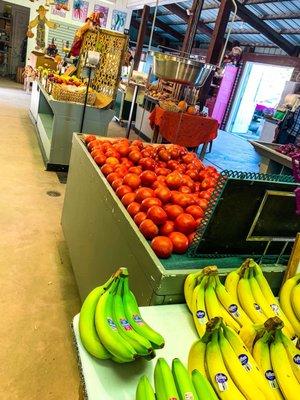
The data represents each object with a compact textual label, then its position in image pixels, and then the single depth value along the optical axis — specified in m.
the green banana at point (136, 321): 1.00
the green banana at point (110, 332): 0.93
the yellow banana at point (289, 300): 1.32
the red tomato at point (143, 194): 1.84
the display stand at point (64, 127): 4.79
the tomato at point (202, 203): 1.84
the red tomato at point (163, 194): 1.82
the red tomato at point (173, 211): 1.71
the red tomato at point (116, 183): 2.08
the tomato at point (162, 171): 2.22
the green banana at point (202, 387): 0.86
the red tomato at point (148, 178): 2.05
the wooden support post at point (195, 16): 5.75
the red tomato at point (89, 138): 2.89
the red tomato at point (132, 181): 2.03
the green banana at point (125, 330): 0.95
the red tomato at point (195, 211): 1.74
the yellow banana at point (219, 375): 0.90
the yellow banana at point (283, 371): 0.95
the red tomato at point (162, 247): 1.49
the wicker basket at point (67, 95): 4.81
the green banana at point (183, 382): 0.84
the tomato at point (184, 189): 2.02
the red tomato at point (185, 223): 1.65
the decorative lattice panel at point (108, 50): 5.01
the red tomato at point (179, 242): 1.57
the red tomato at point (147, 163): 2.34
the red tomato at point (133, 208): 1.77
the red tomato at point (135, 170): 2.21
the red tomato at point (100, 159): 2.47
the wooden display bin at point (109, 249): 1.38
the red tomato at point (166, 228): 1.63
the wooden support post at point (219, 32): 7.42
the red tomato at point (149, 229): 1.59
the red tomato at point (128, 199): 1.88
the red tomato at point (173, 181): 2.04
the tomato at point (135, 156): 2.44
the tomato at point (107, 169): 2.29
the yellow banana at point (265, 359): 0.99
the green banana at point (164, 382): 0.84
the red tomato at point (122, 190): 1.97
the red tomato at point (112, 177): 2.17
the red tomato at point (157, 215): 1.64
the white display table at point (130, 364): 0.92
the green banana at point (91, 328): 0.99
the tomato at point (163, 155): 2.52
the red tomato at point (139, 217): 1.68
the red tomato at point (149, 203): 1.72
